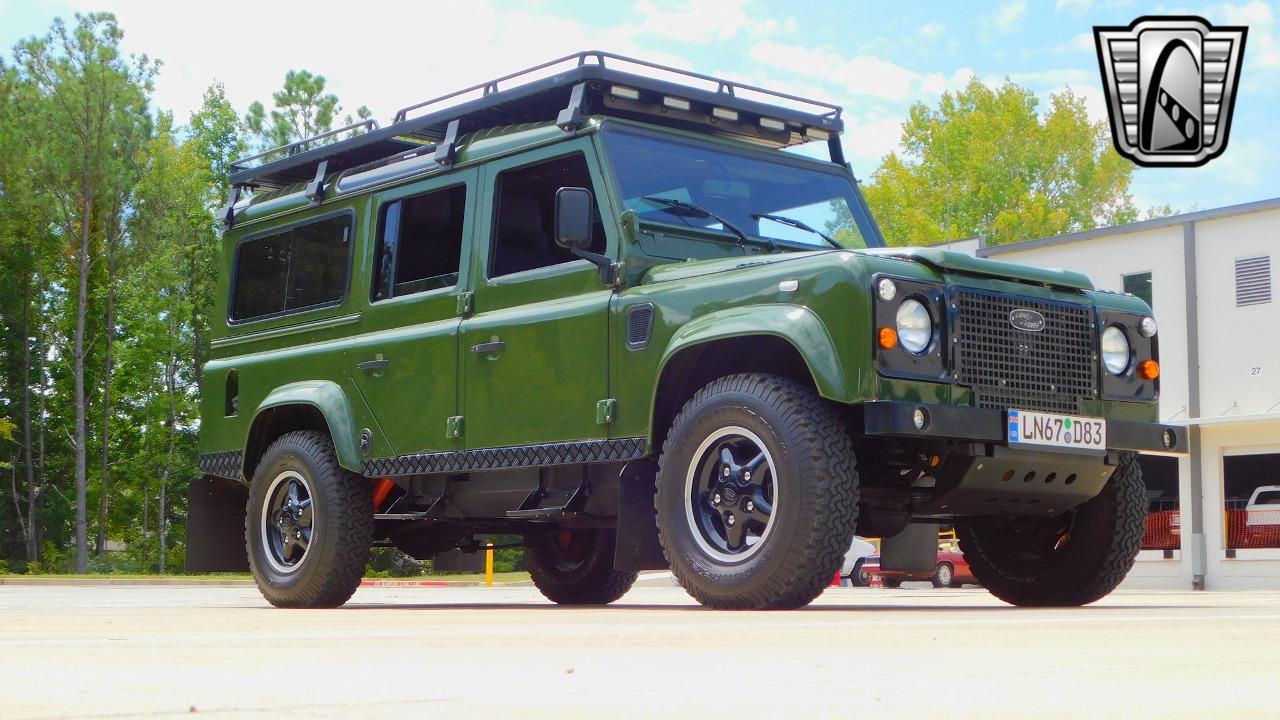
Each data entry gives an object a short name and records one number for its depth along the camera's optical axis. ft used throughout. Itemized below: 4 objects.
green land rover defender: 23.06
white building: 91.91
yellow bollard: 88.93
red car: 93.45
